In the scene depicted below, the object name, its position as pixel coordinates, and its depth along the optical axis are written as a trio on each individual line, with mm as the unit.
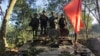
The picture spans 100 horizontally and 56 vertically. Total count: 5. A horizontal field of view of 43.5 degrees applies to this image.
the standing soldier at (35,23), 6177
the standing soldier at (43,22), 6203
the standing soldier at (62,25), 6007
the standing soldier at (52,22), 6068
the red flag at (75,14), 4597
